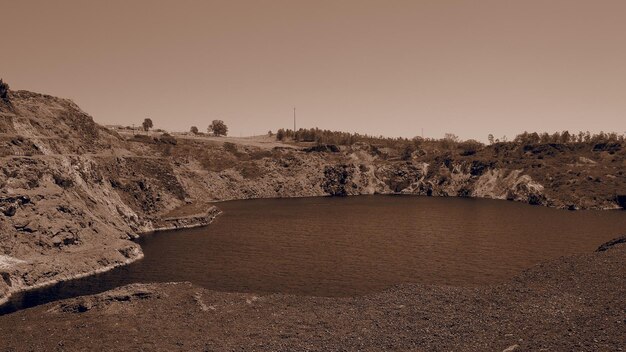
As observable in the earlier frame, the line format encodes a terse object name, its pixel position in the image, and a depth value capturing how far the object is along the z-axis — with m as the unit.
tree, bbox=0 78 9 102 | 92.14
